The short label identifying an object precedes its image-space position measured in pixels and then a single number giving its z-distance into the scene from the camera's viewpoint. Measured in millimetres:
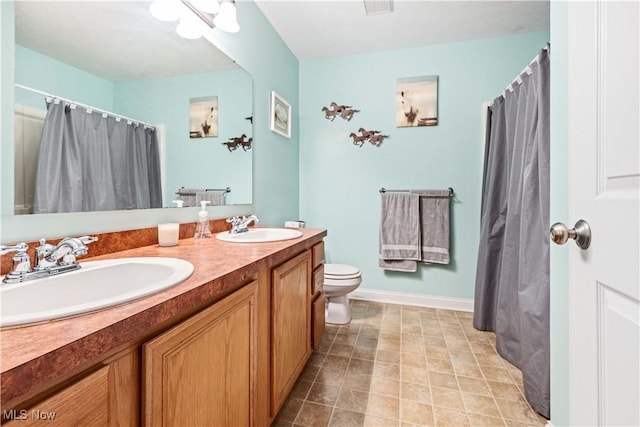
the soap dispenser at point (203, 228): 1387
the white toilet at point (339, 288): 2092
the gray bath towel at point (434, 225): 2473
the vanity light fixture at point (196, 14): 1259
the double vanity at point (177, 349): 394
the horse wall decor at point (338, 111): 2730
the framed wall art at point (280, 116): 2252
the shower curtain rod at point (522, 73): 1370
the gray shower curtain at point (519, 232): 1336
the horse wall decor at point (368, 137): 2660
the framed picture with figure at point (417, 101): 2523
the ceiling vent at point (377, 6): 1977
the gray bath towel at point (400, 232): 2525
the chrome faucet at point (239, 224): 1575
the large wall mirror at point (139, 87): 816
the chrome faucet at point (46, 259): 660
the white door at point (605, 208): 495
